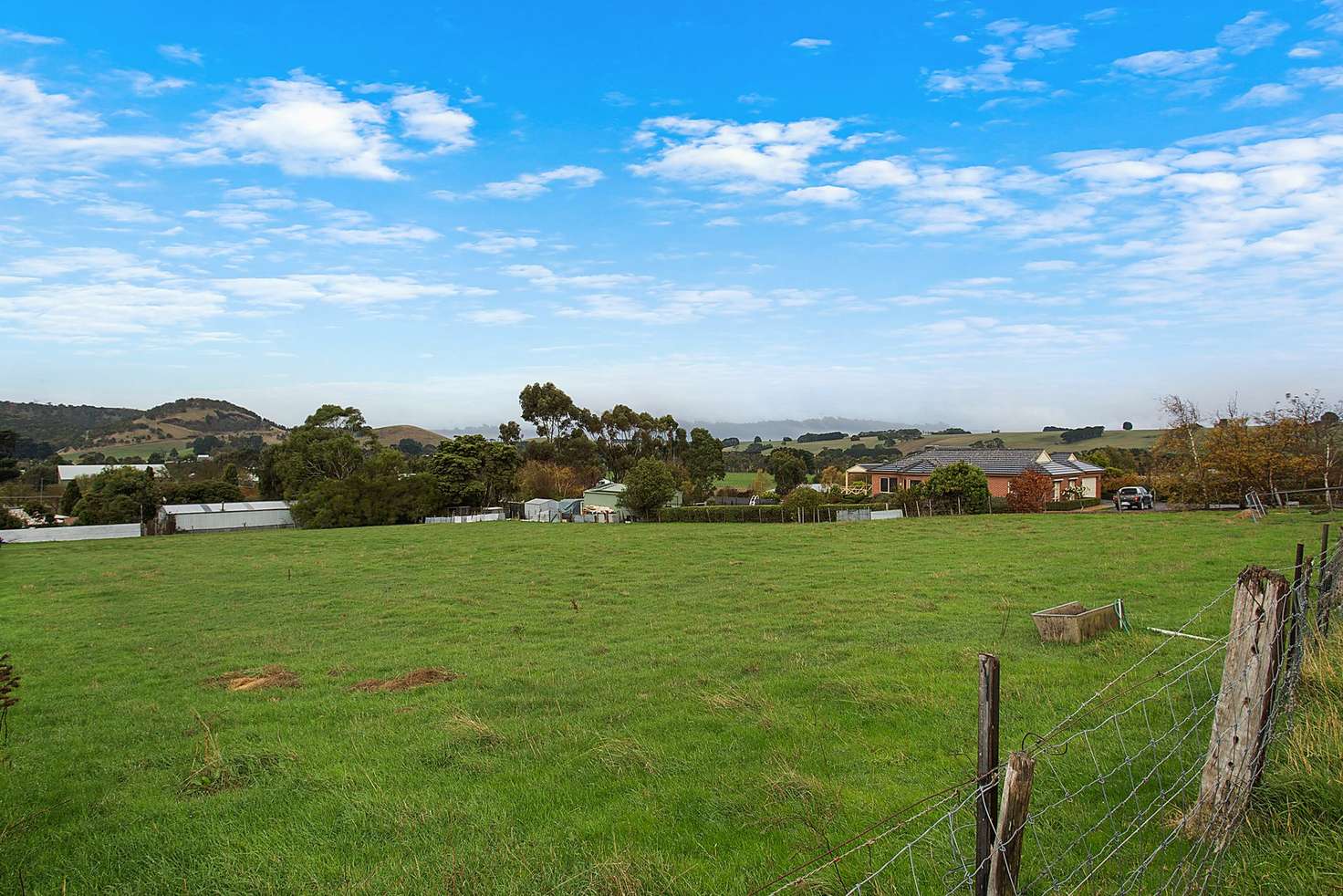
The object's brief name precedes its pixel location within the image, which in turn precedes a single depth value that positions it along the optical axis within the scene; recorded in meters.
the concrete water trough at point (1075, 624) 10.62
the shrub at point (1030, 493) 47.59
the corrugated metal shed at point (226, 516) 59.81
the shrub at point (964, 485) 46.84
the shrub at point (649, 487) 56.97
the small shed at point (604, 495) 68.56
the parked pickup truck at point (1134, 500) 43.31
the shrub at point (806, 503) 49.50
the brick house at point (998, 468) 57.62
